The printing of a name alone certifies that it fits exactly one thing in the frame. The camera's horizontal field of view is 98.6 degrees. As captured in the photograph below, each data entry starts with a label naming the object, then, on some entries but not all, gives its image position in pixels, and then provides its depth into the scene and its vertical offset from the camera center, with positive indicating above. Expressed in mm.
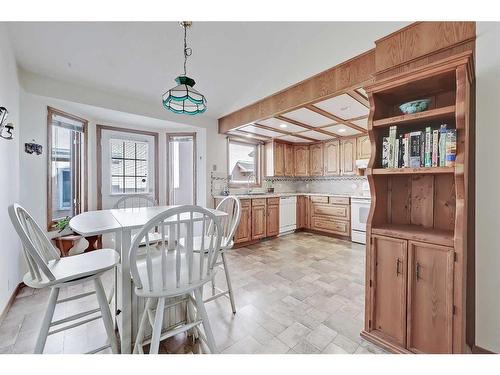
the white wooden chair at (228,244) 1854 -518
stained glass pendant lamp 1583 +666
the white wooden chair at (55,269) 1107 -504
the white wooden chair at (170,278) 1117 -545
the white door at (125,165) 3436 +346
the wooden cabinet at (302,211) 4996 -605
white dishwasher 4590 -629
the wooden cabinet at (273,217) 4293 -654
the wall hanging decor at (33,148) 2364 +422
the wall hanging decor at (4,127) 1572 +454
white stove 3920 -582
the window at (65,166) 2742 +275
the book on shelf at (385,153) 1524 +229
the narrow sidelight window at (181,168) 3996 +319
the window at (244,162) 4520 +499
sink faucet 4691 +138
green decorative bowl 1406 +524
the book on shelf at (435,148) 1316 +228
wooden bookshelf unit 1187 -298
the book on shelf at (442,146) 1279 +234
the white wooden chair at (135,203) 3477 -290
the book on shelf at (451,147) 1235 +222
